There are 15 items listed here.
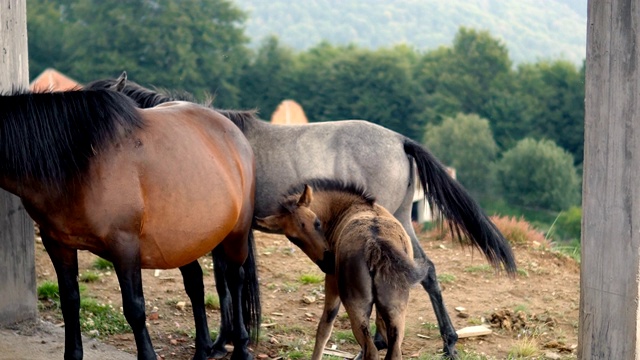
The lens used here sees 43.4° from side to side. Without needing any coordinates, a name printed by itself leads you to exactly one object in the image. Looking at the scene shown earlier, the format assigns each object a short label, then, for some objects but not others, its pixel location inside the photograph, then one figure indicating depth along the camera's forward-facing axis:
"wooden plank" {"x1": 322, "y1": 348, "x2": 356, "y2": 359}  5.27
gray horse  5.64
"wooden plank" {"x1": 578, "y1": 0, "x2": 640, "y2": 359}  4.13
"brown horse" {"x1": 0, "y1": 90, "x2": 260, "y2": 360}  3.87
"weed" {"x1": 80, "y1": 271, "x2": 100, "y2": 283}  6.67
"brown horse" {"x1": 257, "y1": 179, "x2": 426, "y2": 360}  4.09
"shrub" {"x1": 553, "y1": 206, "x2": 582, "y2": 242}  29.41
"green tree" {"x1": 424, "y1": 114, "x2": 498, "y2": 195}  40.88
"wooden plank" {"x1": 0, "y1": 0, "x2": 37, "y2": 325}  5.14
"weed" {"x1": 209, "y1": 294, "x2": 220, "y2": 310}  6.29
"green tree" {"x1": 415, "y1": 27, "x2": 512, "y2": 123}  48.84
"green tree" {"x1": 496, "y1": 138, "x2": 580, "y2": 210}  35.88
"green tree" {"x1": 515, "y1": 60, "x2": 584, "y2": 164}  42.19
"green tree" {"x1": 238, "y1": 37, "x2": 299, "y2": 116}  50.44
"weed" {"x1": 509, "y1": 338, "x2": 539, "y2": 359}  5.38
